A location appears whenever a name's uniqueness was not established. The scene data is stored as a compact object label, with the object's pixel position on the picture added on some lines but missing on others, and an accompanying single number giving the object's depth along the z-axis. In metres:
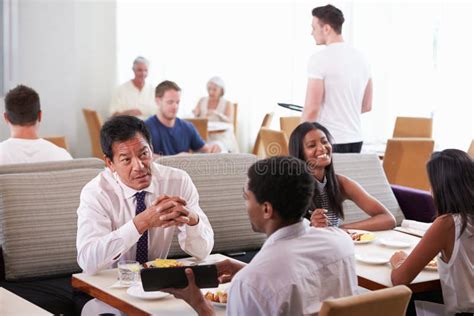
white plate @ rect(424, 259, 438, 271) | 3.36
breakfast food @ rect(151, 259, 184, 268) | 3.12
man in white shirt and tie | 3.14
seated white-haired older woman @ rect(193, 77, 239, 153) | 9.05
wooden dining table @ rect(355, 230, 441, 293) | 3.21
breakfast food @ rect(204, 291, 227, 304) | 2.76
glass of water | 2.98
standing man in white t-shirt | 5.12
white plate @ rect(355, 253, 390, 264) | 3.41
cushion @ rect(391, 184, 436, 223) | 4.76
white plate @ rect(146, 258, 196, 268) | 3.20
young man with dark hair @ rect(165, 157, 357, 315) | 2.29
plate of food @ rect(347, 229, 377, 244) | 3.81
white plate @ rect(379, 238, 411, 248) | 3.73
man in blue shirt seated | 5.91
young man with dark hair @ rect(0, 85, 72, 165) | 4.59
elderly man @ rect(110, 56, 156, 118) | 8.85
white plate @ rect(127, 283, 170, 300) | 2.79
